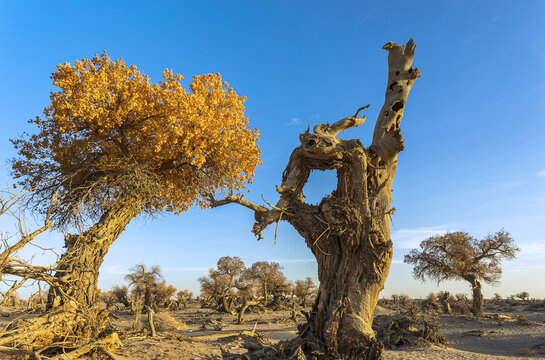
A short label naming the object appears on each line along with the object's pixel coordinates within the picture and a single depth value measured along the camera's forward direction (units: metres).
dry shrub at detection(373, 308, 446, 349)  15.95
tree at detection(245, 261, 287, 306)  36.25
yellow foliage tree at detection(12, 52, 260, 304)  12.45
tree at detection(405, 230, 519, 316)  27.62
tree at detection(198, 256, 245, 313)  34.66
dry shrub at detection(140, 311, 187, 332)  19.98
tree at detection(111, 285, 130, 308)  32.09
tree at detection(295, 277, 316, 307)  39.41
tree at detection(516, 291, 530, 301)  46.09
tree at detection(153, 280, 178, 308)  35.20
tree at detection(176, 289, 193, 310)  39.06
